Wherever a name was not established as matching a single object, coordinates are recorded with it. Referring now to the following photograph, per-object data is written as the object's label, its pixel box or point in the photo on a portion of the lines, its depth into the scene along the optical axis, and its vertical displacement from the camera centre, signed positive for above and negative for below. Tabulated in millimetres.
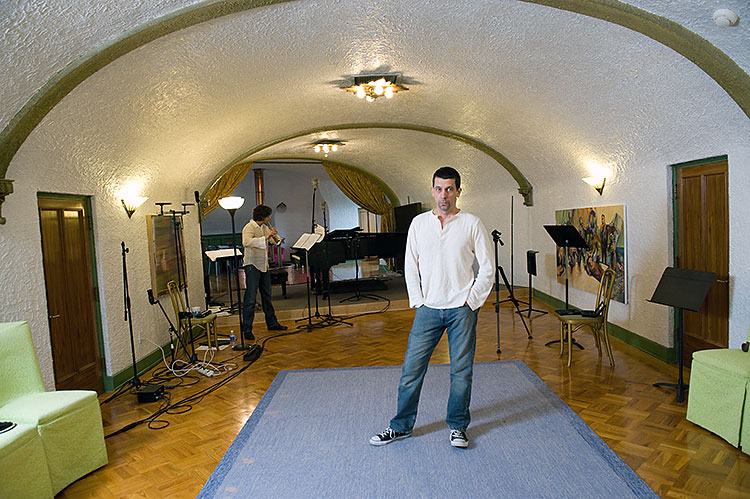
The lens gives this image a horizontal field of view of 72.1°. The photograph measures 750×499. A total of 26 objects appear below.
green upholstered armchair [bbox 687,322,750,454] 2963 -1118
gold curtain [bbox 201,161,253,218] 9875 +925
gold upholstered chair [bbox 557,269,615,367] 4633 -944
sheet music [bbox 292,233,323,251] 6397 -155
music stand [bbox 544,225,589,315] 5109 -200
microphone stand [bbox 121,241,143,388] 4414 -659
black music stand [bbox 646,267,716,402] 3635 -581
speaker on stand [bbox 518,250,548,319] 6777 -608
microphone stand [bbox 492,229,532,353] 5091 -850
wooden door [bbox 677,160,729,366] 4066 -260
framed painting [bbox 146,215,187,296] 5441 -190
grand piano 7852 -374
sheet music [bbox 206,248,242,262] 7737 -335
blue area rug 2652 -1356
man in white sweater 2984 -398
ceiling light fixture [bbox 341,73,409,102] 4715 +1318
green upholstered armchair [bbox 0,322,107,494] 2771 -948
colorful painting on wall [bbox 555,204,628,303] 5484 -391
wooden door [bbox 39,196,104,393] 3859 -441
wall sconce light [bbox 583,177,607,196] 5676 +366
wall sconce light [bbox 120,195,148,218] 4855 +308
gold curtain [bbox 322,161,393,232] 12008 +837
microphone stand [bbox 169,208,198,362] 5988 -206
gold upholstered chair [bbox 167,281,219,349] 5355 -918
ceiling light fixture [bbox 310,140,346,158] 8866 +1429
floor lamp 5648 +290
